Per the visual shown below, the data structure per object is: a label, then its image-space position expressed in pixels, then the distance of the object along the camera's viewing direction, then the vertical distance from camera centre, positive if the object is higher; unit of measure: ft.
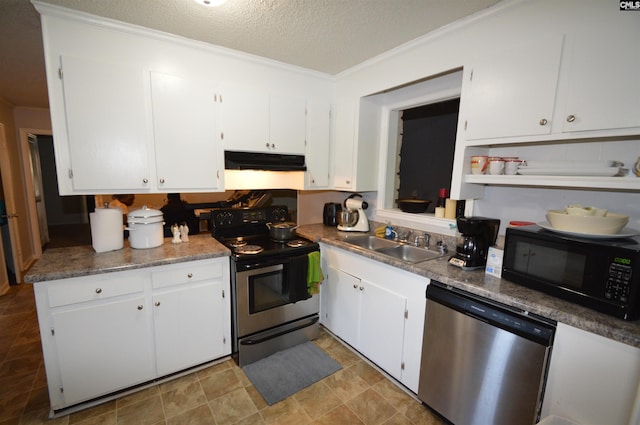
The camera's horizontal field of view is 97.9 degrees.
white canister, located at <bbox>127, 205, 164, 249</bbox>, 6.68 -1.34
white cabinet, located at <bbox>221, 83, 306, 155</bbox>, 7.65 +1.59
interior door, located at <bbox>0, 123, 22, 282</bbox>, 11.36 -1.81
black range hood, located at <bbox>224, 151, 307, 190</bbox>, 7.79 +0.14
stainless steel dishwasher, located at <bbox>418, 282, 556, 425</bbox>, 4.21 -3.03
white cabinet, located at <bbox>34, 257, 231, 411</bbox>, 5.45 -3.33
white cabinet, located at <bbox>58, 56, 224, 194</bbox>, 5.97 +0.98
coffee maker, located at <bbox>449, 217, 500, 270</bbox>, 5.58 -1.18
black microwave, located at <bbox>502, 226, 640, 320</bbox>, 3.67 -1.25
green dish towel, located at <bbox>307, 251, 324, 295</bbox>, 7.84 -2.64
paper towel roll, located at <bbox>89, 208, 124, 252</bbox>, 6.35 -1.31
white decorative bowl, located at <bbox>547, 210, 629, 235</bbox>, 4.03 -0.58
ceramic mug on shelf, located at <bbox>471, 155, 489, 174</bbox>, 5.84 +0.36
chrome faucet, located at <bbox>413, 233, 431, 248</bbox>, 7.77 -1.67
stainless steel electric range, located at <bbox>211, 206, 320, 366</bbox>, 7.07 -2.98
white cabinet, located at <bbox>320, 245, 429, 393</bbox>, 6.05 -3.27
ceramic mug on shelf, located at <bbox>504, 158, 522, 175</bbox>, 5.50 +0.34
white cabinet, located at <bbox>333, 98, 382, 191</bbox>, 8.74 +1.06
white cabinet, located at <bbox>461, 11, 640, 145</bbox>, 3.99 +1.60
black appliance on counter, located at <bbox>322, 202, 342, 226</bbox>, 9.99 -1.28
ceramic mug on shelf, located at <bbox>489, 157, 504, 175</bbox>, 5.61 +0.32
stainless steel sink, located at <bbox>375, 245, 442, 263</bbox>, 7.55 -2.03
